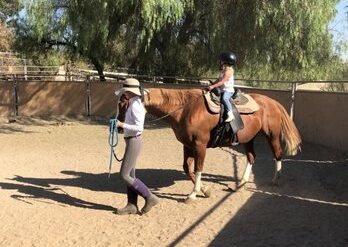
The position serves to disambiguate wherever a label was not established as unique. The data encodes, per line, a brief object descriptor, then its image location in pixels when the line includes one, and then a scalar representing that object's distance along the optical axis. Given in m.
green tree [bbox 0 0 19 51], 35.66
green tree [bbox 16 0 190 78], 15.71
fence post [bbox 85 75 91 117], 17.77
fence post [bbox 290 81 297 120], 11.73
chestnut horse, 6.57
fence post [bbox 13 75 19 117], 17.90
